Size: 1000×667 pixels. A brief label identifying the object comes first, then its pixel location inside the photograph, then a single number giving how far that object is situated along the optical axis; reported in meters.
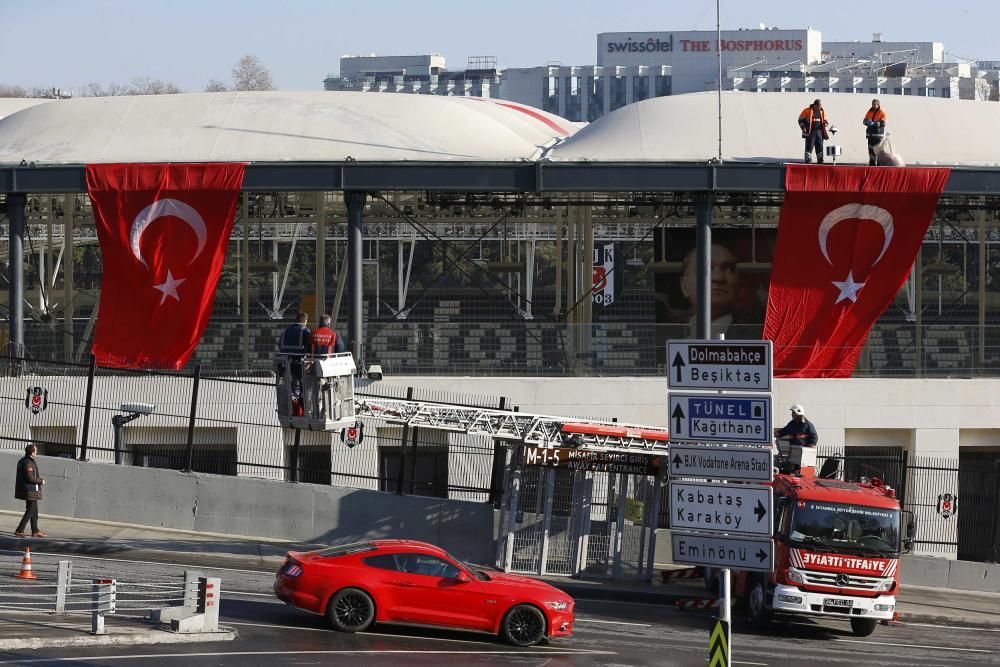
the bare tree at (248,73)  193.12
